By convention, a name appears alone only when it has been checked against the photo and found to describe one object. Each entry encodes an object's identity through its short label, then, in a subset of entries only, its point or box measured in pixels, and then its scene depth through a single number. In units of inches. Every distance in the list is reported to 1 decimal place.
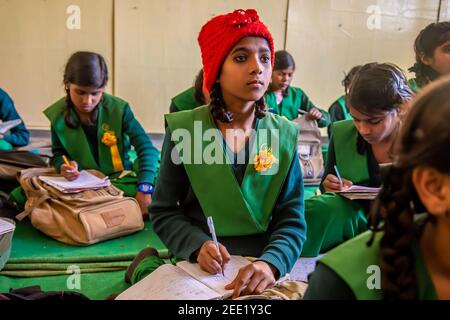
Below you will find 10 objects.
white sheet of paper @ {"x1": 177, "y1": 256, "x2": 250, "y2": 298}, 44.9
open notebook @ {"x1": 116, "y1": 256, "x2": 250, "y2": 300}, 43.5
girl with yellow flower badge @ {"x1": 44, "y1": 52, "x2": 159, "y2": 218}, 92.9
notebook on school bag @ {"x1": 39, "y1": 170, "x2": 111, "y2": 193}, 84.2
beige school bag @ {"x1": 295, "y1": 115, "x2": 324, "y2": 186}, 115.0
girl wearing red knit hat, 52.8
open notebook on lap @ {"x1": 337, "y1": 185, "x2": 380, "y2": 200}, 65.2
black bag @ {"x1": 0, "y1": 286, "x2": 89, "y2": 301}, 49.7
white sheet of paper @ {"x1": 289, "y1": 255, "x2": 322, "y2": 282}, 67.2
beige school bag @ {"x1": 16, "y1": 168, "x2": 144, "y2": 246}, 81.7
